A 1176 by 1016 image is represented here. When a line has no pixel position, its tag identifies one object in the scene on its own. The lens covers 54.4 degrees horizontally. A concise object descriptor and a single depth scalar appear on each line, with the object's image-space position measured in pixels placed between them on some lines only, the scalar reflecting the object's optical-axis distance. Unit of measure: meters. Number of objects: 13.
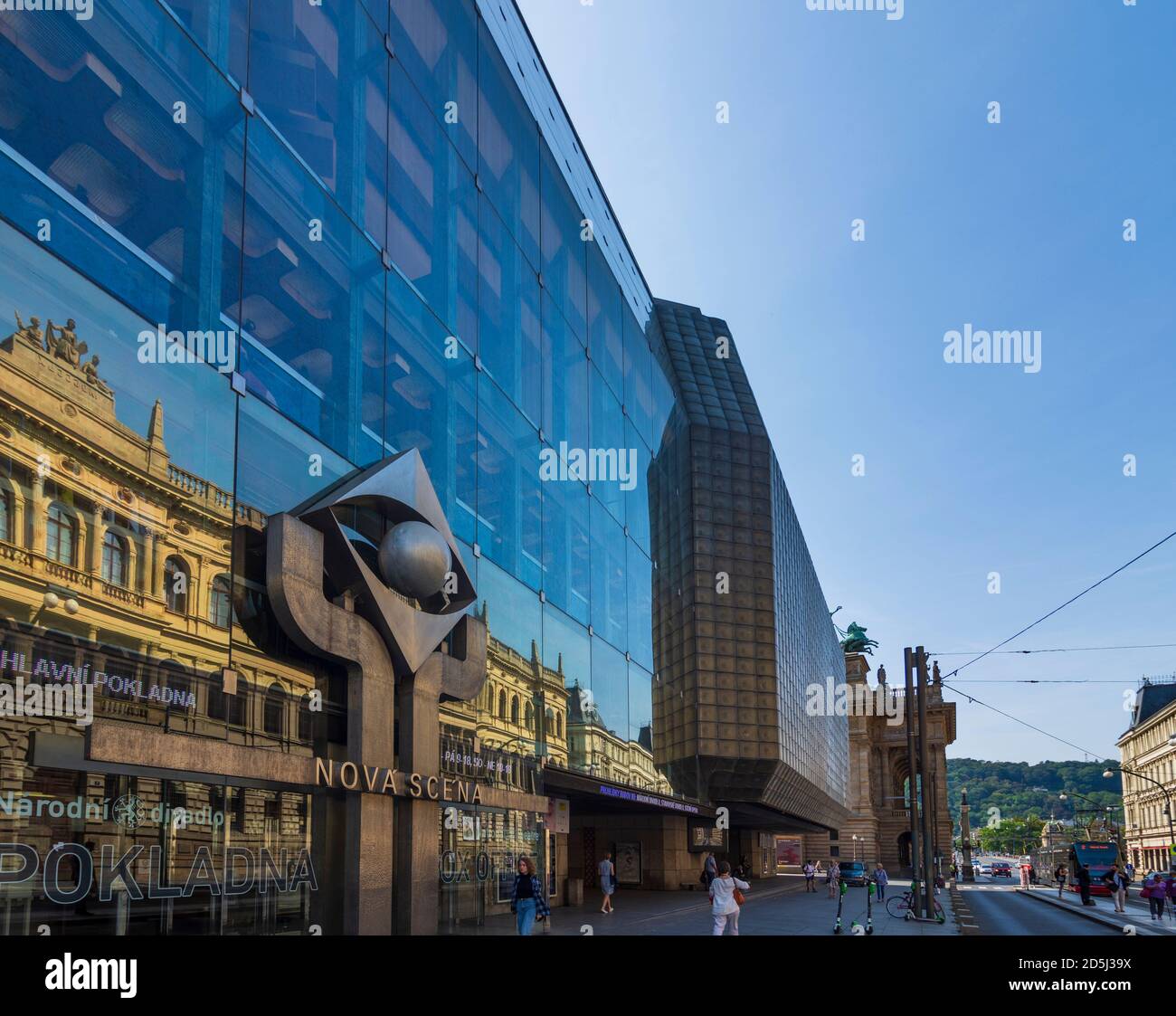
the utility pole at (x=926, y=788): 31.03
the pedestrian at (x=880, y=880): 42.69
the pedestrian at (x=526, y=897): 20.20
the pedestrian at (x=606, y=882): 29.64
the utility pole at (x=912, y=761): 32.78
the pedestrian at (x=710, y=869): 32.35
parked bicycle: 32.06
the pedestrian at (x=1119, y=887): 38.88
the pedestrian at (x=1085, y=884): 45.19
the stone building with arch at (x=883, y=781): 106.12
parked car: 56.26
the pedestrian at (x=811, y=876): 52.34
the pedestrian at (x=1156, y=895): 34.25
